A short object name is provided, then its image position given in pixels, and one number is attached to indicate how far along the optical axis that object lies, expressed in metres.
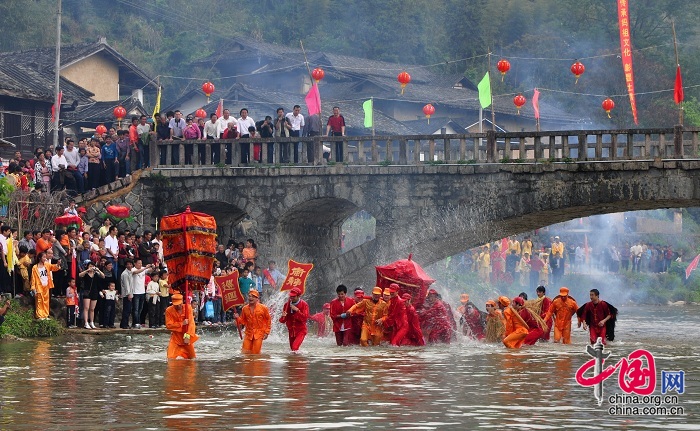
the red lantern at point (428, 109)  47.69
